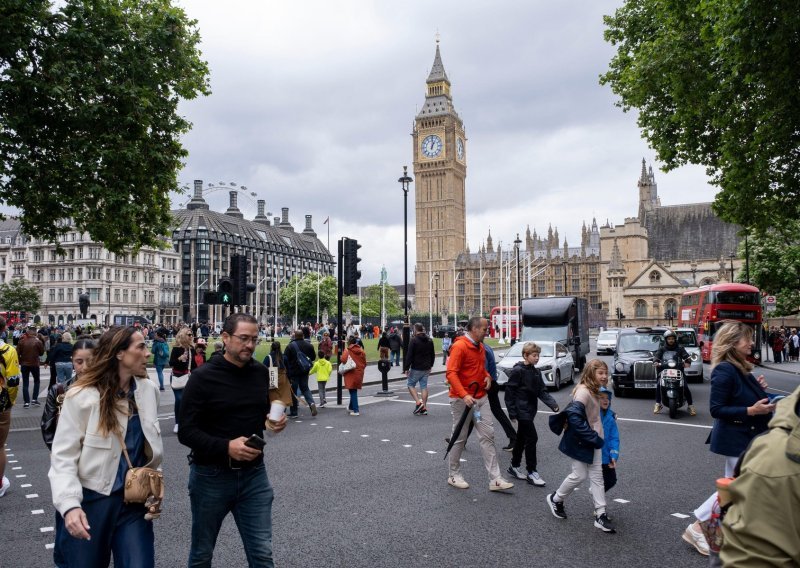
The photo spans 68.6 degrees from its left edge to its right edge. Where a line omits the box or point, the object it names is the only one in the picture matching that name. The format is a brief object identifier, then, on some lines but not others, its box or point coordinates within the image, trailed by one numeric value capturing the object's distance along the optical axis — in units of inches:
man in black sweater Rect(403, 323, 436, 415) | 539.8
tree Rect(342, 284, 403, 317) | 4148.6
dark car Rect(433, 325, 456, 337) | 2170.0
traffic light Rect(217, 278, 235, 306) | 597.6
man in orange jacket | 279.8
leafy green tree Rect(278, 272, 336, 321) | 3238.2
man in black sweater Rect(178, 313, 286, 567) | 141.9
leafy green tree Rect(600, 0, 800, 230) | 495.2
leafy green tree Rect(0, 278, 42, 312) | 2719.0
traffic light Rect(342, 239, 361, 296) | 657.0
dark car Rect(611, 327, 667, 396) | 620.7
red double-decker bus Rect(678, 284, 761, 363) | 1080.8
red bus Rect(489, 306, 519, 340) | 2285.3
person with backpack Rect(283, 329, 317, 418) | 516.7
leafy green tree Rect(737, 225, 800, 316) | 1476.4
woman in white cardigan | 123.2
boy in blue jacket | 234.1
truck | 896.3
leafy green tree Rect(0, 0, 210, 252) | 528.4
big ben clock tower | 4539.9
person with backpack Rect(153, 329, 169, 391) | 671.4
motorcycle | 490.3
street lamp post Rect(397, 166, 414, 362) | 1012.5
